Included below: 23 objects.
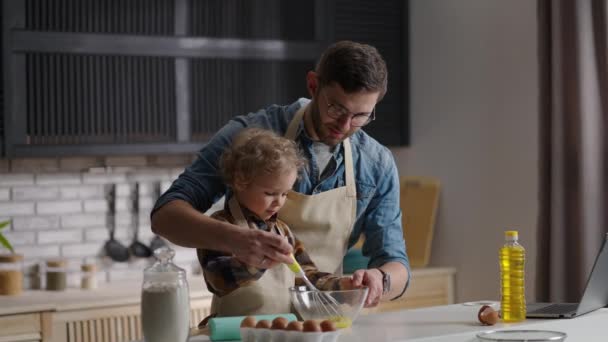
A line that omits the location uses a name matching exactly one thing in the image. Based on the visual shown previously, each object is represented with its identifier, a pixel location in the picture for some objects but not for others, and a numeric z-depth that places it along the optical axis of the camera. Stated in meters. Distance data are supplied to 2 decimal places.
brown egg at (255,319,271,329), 2.07
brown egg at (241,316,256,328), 2.09
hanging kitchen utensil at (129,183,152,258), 4.58
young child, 2.57
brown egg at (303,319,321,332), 2.05
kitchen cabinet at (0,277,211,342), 3.77
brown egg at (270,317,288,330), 2.06
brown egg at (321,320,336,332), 2.08
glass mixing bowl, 2.28
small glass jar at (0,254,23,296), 4.14
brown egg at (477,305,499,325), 2.48
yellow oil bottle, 2.57
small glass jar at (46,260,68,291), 4.29
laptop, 2.60
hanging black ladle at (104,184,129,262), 4.55
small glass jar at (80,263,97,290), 4.30
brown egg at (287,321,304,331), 2.04
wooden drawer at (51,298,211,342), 3.88
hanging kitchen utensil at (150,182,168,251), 4.60
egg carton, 2.04
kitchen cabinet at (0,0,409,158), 4.12
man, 2.59
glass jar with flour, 2.08
